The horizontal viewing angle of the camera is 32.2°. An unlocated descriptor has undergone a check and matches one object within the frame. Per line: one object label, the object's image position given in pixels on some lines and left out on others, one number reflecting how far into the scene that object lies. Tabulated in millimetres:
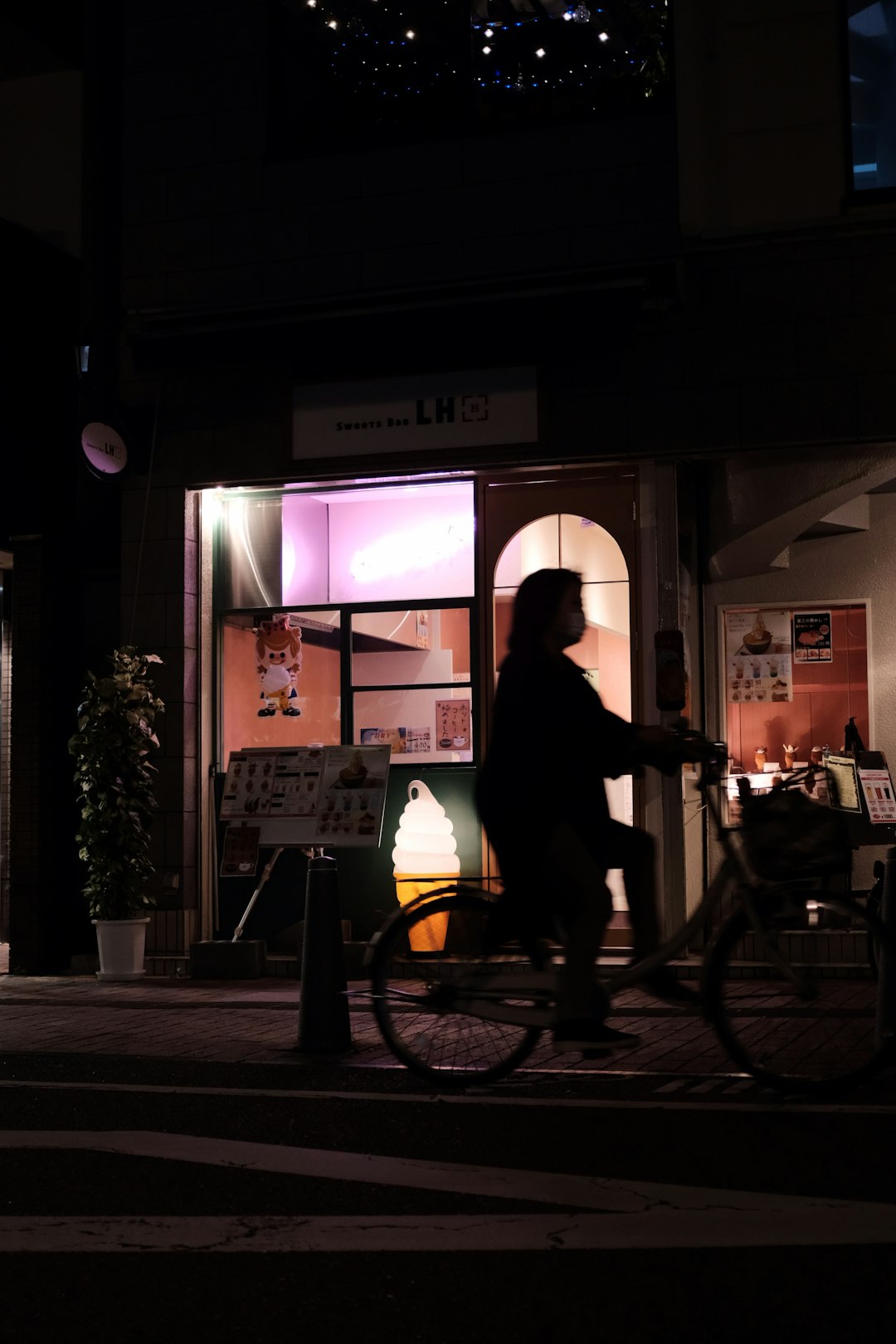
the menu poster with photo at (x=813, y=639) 12273
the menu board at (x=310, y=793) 10883
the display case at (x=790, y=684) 12203
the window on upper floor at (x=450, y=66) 10953
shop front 11008
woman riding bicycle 5555
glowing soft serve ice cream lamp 11156
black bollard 6984
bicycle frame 5562
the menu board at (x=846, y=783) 11031
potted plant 10984
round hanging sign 11242
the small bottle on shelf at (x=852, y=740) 11836
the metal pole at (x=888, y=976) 5848
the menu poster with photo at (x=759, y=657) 12305
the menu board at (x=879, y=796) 10945
